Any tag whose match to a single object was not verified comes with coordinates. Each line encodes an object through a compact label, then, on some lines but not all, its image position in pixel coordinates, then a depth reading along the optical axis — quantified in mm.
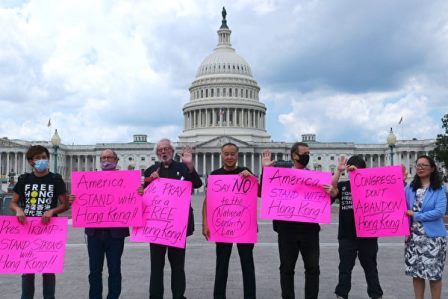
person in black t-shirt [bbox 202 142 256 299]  10086
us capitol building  129000
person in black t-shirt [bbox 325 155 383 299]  10602
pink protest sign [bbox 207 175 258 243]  10344
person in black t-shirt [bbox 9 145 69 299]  9531
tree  63475
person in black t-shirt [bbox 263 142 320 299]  9906
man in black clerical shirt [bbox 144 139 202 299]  10008
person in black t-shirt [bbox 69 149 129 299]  9938
